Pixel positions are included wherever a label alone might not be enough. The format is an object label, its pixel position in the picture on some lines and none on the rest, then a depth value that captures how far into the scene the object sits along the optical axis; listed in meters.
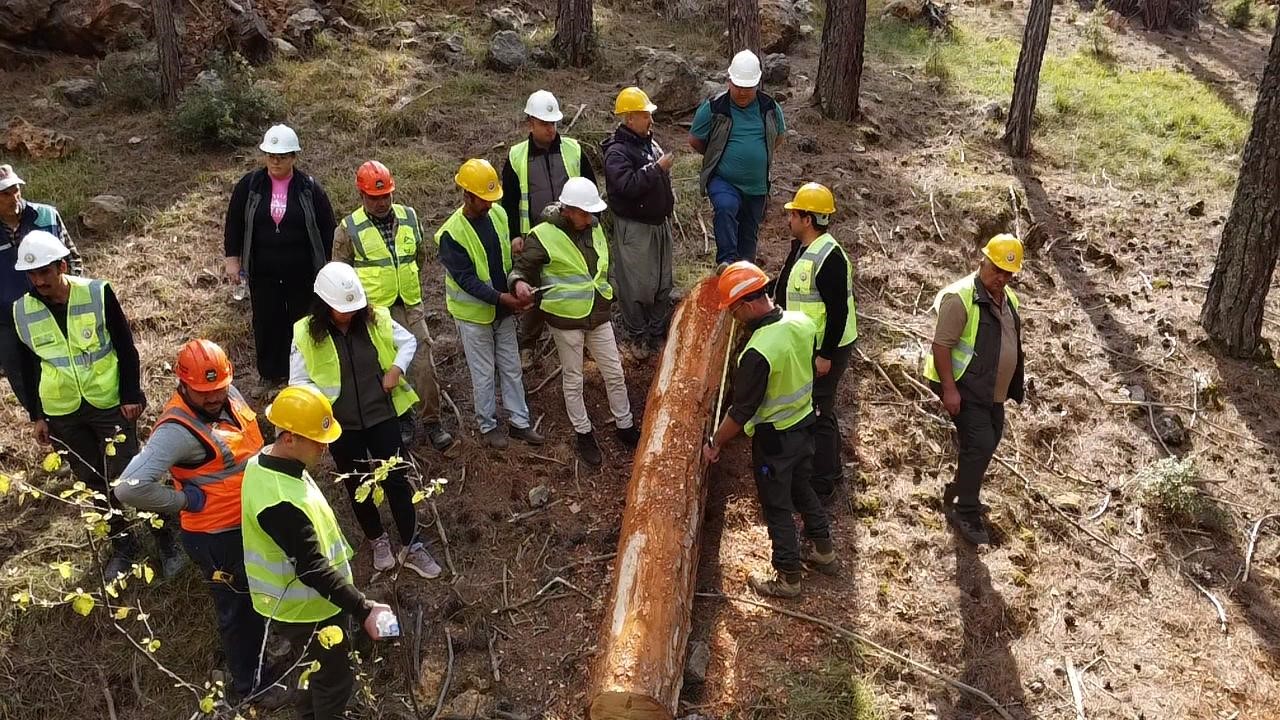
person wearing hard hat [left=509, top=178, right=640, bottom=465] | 5.02
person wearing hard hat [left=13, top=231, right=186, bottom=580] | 4.12
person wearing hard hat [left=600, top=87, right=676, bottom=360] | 5.53
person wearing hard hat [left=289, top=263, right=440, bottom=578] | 4.11
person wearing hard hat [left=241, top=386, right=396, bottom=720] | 3.17
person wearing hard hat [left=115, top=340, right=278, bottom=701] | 3.58
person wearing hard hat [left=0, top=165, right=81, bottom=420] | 4.54
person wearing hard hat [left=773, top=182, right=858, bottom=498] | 4.94
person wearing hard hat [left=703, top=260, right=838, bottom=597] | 4.27
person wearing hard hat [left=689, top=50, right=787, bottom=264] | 6.15
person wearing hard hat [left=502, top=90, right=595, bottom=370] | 5.55
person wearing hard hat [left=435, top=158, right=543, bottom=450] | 5.00
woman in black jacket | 5.23
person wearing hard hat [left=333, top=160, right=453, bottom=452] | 5.00
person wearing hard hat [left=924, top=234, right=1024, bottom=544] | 4.73
